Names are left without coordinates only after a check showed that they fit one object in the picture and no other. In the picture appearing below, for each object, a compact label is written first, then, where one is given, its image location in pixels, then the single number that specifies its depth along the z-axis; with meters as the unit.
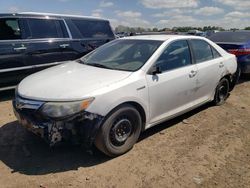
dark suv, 4.11
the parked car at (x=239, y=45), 5.30
